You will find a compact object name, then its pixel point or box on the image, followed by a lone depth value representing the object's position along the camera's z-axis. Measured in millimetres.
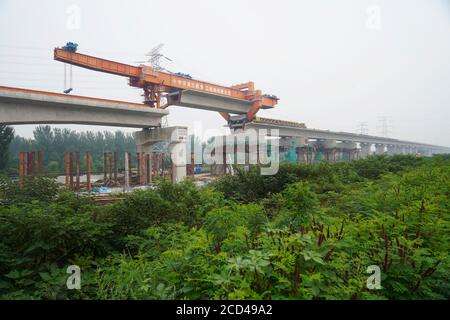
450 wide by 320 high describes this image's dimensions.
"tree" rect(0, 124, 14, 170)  32219
